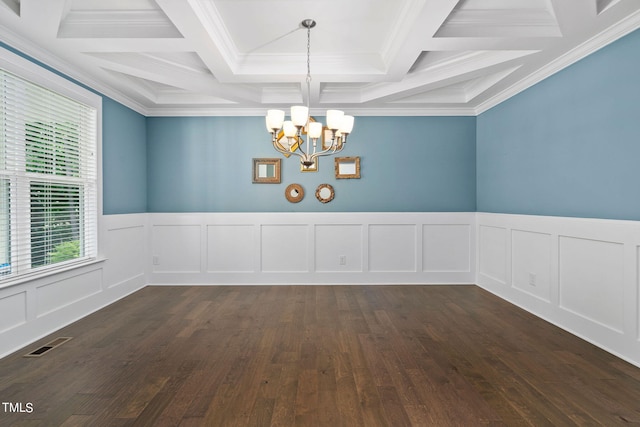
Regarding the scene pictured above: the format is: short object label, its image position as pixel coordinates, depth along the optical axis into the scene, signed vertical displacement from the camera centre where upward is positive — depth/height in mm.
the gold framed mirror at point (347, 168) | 5137 +557
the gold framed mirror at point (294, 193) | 5145 +200
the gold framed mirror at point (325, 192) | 5152 +214
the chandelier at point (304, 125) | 2787 +650
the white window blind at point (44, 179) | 2859 +253
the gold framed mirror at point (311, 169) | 5107 +541
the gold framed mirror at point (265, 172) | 5129 +498
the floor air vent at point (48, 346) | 2795 -1139
